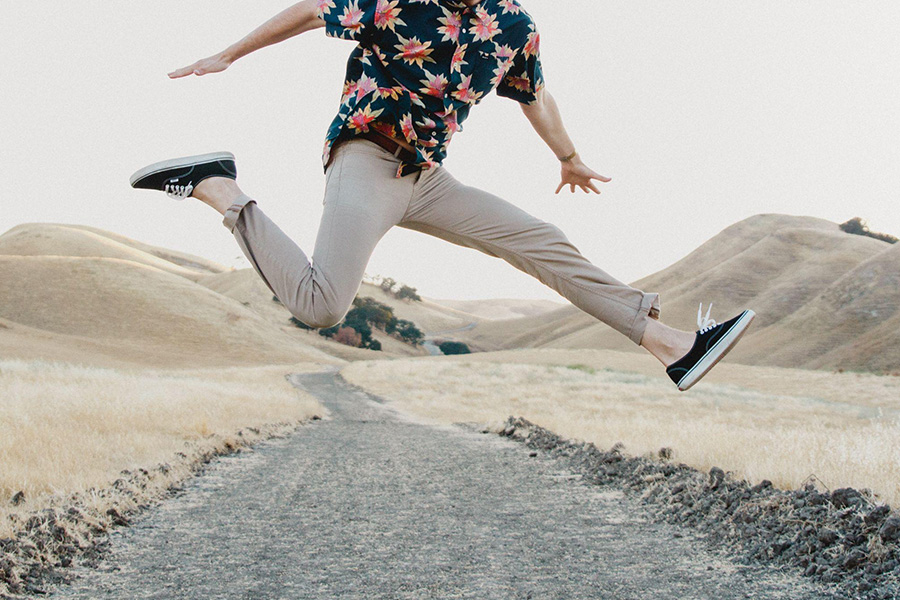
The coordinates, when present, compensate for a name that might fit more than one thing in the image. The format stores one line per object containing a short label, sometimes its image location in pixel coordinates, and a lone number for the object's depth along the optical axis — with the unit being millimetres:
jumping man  2965
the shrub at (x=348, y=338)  82812
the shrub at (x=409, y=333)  97625
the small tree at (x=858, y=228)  129250
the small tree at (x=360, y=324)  84625
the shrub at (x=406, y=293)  136125
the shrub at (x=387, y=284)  131125
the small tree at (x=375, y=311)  91625
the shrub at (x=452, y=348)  101125
